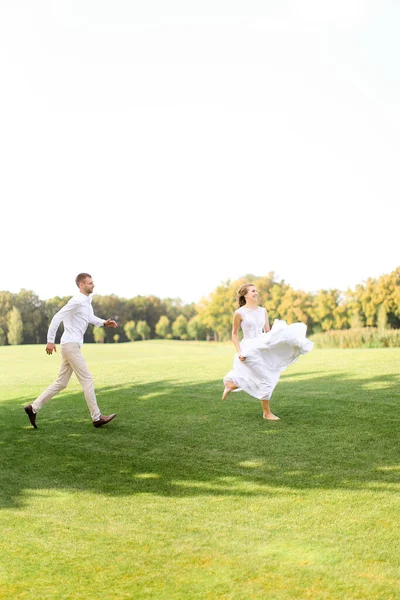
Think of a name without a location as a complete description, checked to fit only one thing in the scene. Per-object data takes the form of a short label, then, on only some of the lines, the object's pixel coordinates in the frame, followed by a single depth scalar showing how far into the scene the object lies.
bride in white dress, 10.83
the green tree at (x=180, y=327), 76.56
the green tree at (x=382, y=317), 65.19
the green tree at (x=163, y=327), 74.12
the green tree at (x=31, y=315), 60.94
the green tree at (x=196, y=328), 79.19
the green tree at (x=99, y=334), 64.49
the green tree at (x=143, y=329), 71.06
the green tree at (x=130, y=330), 70.56
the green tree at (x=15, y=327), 59.81
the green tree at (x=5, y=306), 60.91
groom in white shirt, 10.83
